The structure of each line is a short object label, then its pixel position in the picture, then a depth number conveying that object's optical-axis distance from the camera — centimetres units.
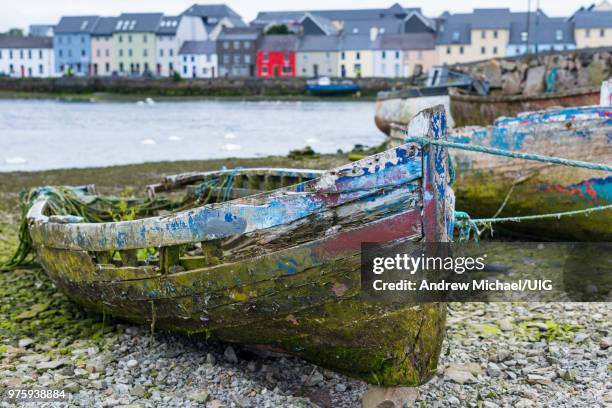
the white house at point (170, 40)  9862
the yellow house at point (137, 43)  9931
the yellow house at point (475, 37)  8644
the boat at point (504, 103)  1536
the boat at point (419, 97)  2069
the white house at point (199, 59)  9569
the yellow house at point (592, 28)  8262
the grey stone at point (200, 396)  539
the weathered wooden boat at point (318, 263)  487
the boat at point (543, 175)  908
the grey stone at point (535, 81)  2350
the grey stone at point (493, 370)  583
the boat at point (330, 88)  7338
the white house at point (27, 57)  10538
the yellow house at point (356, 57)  8962
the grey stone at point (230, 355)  610
